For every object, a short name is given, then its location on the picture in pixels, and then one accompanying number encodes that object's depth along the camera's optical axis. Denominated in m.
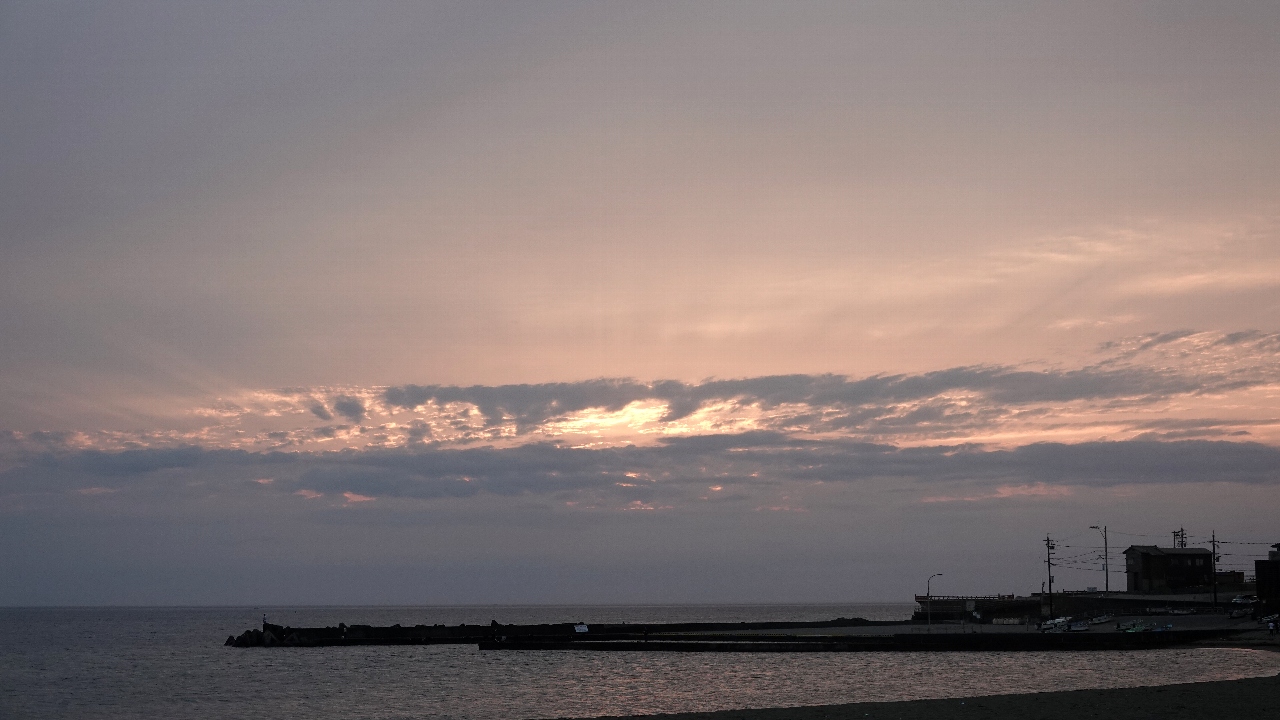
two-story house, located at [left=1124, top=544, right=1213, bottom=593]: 141.25
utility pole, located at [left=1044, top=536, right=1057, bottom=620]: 150.18
